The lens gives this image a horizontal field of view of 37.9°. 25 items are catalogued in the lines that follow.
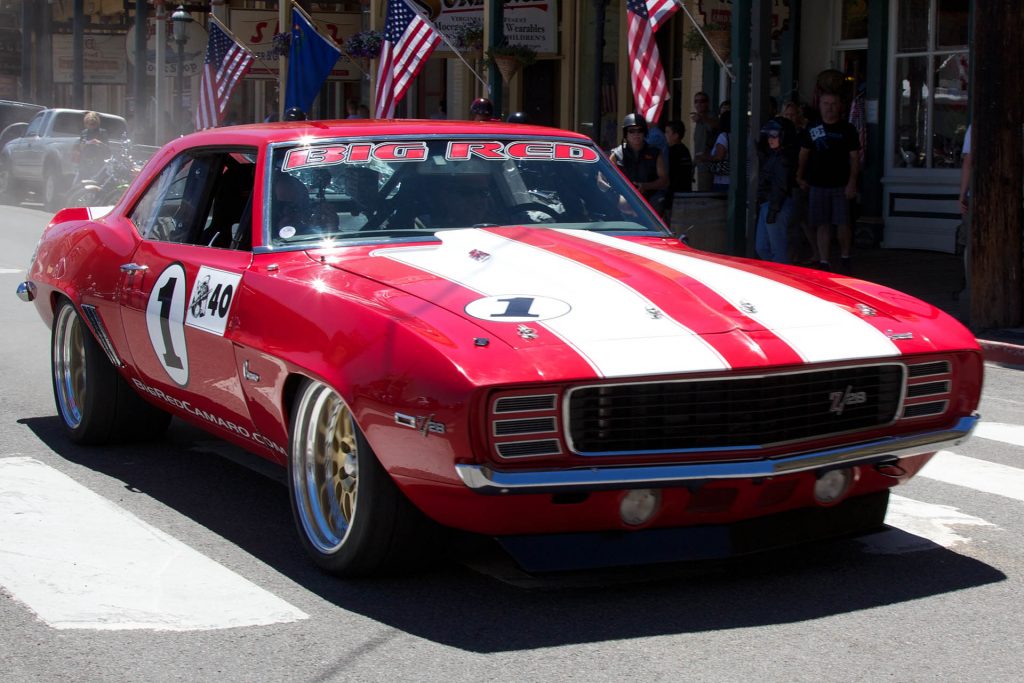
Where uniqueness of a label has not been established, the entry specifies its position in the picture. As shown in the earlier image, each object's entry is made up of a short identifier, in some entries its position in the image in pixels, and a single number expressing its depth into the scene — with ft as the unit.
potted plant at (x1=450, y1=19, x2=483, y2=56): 76.28
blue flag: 70.79
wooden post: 36.63
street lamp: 90.99
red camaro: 14.10
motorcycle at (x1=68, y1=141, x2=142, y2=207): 67.26
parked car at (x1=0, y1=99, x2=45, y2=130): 110.01
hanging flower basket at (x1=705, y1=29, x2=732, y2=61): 59.67
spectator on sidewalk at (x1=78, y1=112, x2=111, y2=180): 77.05
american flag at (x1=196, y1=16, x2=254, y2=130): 77.51
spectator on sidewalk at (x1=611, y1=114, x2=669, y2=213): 48.03
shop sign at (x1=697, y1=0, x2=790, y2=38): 59.06
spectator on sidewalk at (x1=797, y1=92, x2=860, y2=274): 45.75
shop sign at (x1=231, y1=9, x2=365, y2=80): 96.43
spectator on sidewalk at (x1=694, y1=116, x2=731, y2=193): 56.70
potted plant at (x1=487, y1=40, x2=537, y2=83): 66.49
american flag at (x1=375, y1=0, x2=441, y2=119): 61.21
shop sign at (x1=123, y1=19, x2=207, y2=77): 102.01
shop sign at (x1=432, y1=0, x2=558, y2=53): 74.02
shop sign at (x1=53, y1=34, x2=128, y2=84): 128.77
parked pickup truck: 91.66
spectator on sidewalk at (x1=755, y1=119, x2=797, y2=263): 45.16
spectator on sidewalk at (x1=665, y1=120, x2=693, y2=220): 51.62
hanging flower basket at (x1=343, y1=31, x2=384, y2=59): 81.35
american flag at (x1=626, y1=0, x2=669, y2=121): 49.55
